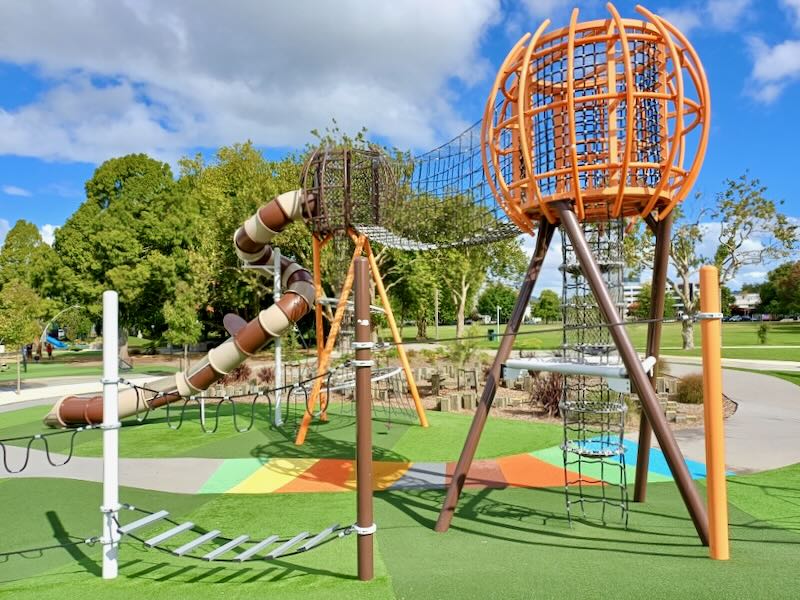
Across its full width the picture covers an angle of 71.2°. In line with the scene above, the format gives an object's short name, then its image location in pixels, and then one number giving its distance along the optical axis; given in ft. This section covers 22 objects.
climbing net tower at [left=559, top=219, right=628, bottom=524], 20.10
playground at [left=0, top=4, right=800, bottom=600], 16.34
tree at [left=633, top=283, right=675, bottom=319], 154.92
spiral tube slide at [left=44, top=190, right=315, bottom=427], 39.22
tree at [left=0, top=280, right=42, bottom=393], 63.98
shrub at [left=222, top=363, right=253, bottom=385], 71.20
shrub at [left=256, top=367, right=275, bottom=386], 68.80
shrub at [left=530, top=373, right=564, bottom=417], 48.93
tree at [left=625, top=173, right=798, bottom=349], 101.19
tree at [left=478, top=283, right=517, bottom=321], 305.59
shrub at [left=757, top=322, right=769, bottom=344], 121.19
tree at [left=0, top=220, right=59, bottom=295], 116.67
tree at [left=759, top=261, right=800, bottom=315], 218.38
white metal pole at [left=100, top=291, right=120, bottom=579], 17.34
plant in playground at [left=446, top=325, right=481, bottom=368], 65.87
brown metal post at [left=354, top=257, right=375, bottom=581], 15.92
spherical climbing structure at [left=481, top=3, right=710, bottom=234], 17.60
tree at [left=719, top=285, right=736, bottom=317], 282.89
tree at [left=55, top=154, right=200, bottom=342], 101.45
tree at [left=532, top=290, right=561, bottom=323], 291.79
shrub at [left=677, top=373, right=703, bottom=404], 54.03
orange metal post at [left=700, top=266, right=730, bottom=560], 16.19
